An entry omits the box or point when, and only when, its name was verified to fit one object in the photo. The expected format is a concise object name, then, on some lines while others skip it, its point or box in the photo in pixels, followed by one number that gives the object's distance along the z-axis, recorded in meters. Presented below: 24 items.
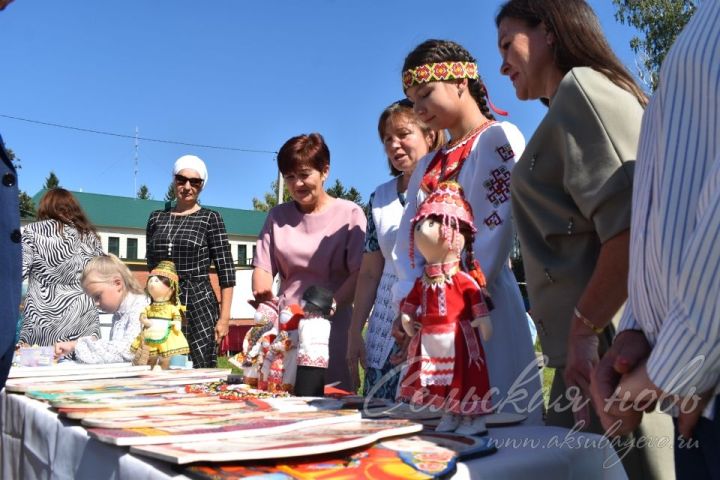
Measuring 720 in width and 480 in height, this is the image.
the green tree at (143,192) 77.75
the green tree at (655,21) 18.92
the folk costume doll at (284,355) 2.23
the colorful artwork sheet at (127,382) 2.37
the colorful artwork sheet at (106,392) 2.13
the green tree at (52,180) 58.83
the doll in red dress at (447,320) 1.59
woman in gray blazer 1.42
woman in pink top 2.90
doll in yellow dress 3.04
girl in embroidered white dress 1.94
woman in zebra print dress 4.29
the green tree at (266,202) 55.22
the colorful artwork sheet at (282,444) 1.21
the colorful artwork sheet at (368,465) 1.17
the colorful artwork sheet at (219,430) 1.38
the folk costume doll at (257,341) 2.36
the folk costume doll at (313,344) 2.20
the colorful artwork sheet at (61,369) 2.89
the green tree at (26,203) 41.72
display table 1.29
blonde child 3.60
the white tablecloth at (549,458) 1.30
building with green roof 41.47
